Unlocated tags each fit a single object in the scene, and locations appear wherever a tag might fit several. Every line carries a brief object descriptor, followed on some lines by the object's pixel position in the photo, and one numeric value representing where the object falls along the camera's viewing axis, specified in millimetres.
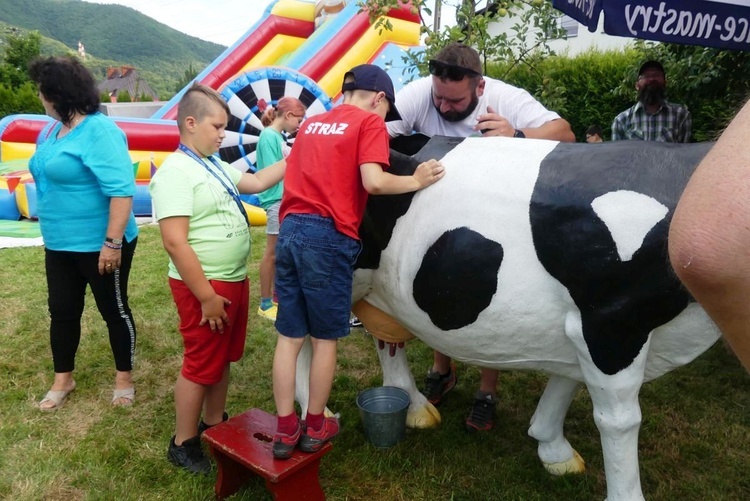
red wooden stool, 2135
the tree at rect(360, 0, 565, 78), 4219
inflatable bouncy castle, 7750
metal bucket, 2717
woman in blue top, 2854
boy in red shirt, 2131
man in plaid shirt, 4402
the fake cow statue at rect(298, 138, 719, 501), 1771
